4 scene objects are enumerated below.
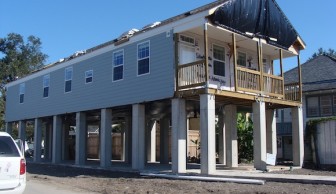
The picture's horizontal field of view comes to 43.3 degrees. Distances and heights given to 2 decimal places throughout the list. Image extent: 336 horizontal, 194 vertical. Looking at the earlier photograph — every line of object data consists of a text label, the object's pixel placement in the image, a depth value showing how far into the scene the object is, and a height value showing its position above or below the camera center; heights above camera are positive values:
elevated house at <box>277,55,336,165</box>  28.22 +3.15
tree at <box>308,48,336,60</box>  76.82 +16.77
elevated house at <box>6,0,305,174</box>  17.20 +2.95
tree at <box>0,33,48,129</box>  55.69 +11.65
